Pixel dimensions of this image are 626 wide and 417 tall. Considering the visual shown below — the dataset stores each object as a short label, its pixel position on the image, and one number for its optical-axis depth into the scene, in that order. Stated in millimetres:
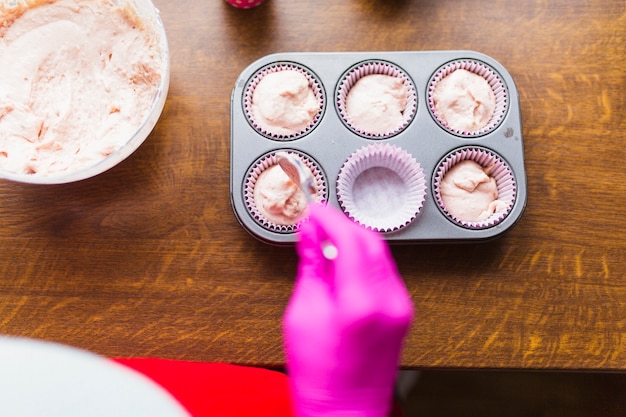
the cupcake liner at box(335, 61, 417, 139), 1047
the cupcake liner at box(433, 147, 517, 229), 1009
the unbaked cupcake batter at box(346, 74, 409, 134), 1061
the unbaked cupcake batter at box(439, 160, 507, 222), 1026
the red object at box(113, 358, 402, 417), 924
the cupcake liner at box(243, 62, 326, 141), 1041
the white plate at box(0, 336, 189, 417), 617
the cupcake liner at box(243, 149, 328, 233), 1005
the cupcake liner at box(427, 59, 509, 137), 1049
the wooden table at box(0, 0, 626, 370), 1015
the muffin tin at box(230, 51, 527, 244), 1006
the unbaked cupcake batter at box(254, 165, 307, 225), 1007
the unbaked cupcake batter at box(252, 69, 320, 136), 1044
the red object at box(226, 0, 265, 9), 1102
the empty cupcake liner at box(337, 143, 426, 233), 1016
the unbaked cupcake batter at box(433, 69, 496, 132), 1063
